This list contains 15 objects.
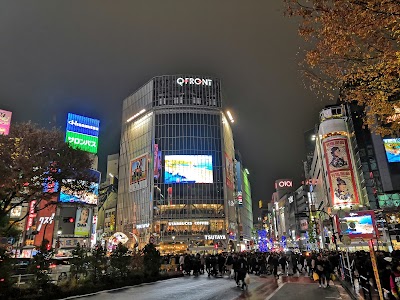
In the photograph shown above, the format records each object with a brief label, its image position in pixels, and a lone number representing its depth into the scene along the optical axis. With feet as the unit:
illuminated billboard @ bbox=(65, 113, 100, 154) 271.43
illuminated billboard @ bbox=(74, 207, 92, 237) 254.27
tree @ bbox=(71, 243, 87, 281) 52.84
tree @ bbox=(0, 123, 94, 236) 69.56
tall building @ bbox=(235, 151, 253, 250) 358.96
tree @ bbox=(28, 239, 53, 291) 44.26
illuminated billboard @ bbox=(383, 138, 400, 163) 177.68
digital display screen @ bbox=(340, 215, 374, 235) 151.64
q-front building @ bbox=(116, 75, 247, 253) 269.64
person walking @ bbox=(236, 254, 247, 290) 55.26
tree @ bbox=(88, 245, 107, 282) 56.90
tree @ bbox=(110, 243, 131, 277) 62.80
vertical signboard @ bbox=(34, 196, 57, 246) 224.18
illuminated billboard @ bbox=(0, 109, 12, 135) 181.23
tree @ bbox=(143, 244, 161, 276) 73.56
